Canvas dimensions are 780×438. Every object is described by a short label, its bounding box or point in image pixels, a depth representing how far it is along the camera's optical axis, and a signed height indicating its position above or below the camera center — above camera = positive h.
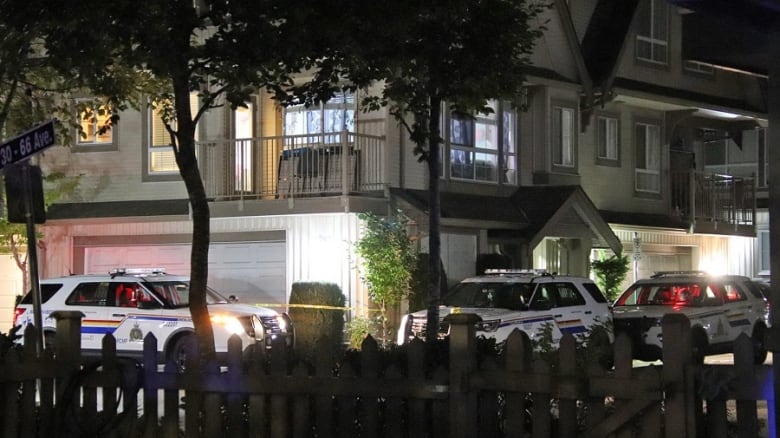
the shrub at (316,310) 22.17 -1.55
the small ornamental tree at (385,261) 22.27 -0.61
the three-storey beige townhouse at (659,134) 29.92 +2.56
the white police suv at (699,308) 20.38 -1.48
